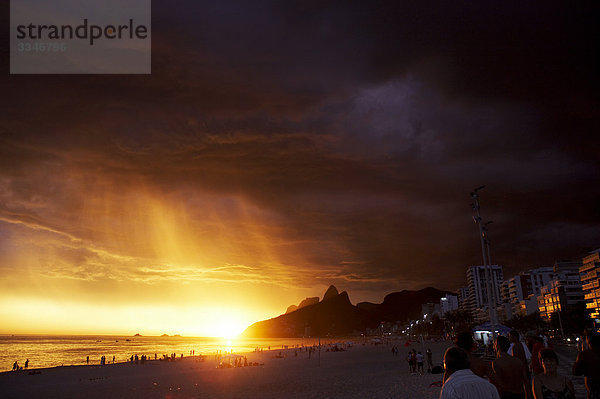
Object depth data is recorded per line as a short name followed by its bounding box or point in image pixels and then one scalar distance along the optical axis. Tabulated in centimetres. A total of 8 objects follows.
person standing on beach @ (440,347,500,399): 317
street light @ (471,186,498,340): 2310
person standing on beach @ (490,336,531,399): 580
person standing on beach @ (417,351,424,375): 2531
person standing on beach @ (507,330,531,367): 734
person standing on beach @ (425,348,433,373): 2536
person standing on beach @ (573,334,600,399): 586
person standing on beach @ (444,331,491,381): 486
